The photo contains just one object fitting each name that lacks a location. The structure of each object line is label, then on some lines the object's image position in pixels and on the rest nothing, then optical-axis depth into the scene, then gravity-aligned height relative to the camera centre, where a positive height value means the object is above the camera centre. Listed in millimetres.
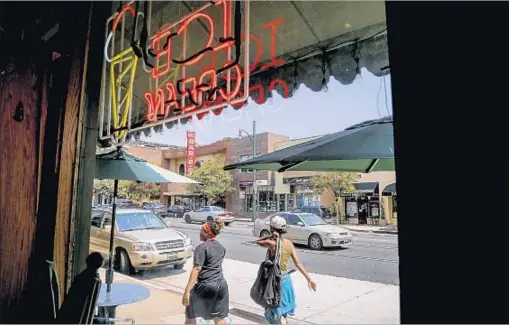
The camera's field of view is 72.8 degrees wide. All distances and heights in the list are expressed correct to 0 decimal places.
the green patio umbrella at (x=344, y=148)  2719 +477
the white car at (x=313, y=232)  12469 -1052
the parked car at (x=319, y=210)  22516 -478
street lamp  25138 +393
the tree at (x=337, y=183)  23766 +1438
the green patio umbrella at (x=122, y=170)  5441 +533
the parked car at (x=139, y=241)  8469 -977
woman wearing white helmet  4147 -821
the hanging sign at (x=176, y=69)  2408 +1082
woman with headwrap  4258 -1075
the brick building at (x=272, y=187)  24469 +1409
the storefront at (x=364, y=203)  24344 +56
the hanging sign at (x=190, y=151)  31172 +4729
